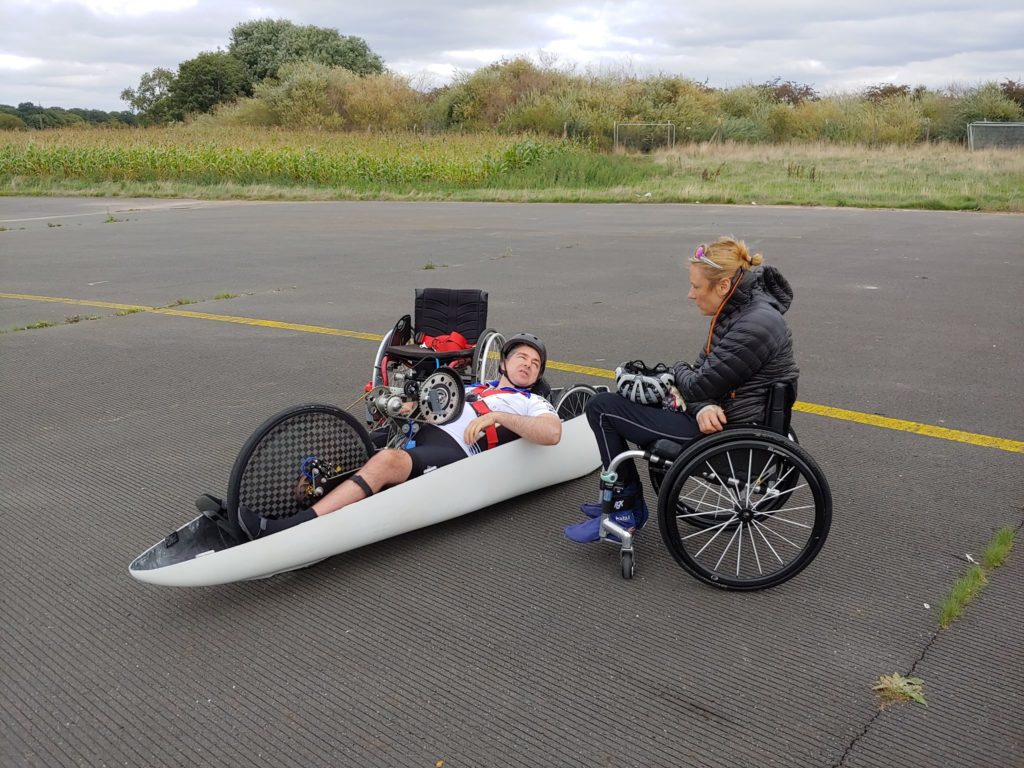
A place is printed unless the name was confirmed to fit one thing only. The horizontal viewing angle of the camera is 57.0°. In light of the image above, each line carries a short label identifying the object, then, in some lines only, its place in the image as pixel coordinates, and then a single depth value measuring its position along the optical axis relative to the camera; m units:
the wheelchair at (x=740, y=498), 3.67
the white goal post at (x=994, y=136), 35.91
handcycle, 3.73
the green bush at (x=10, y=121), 61.58
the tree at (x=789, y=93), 52.88
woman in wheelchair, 3.81
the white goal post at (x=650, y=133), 39.62
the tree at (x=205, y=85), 69.06
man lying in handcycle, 4.04
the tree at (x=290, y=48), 71.44
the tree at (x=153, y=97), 70.69
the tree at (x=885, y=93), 48.32
